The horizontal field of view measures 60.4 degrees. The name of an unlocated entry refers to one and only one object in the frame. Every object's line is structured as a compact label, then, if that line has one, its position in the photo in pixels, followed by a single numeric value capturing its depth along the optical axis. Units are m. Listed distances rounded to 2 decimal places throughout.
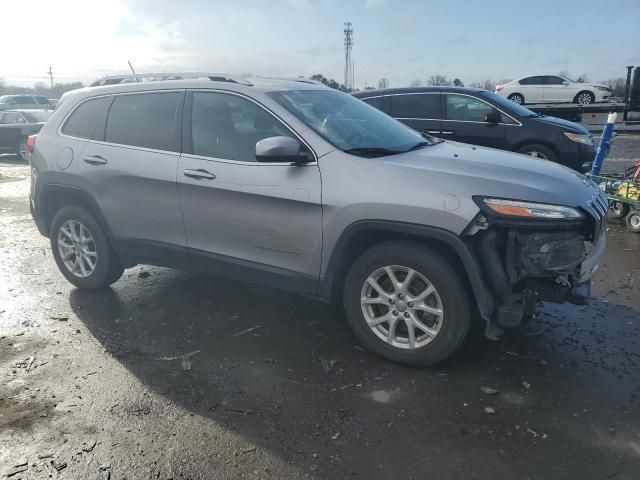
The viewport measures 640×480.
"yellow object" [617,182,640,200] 6.90
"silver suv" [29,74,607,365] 3.37
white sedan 22.91
